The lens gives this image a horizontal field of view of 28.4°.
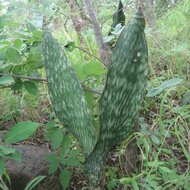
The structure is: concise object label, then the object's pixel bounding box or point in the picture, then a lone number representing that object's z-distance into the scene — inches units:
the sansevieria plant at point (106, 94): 32.6
